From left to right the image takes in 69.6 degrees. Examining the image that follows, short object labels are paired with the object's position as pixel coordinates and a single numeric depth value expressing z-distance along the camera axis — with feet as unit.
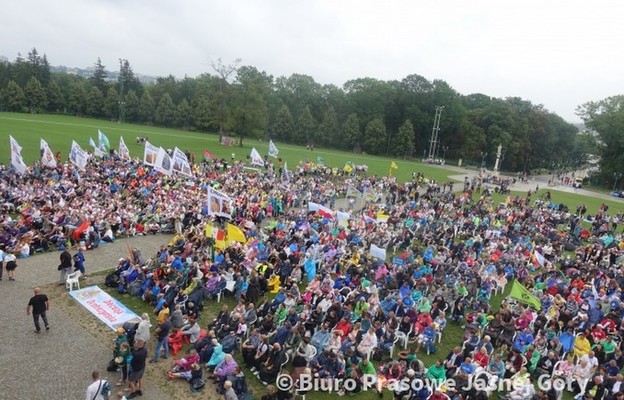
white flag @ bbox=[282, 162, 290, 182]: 110.71
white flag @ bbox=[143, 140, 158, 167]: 83.25
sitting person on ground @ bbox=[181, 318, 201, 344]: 40.14
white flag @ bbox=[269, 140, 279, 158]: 124.11
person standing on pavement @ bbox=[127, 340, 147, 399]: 31.83
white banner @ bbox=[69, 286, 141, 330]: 43.26
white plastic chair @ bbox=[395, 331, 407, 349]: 43.60
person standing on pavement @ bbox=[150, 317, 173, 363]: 37.14
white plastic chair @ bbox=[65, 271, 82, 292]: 48.21
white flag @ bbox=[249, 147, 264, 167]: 112.16
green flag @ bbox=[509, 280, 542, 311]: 47.85
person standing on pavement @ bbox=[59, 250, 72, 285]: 47.78
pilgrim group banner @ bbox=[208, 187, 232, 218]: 59.31
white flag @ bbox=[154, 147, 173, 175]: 76.73
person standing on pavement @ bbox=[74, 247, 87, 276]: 49.57
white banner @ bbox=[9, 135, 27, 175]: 73.51
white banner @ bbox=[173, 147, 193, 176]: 77.36
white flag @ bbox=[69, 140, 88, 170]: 83.20
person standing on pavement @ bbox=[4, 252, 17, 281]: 48.49
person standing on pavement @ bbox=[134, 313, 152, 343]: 35.22
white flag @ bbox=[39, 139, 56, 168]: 83.41
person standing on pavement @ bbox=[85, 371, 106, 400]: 27.55
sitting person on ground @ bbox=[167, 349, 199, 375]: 35.86
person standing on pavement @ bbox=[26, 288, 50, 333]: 38.40
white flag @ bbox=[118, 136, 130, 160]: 104.73
